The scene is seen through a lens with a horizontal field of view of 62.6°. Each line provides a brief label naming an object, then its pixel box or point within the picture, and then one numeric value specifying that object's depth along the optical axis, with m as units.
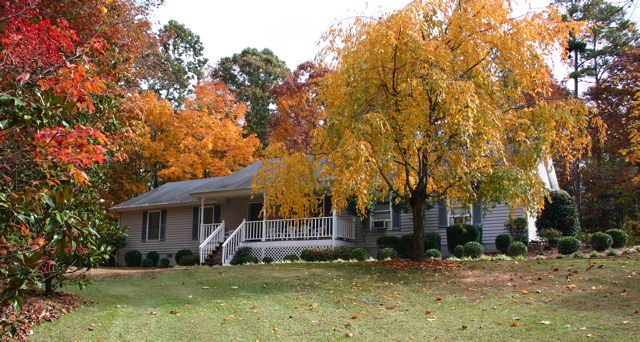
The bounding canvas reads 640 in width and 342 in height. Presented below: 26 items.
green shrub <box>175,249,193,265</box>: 23.66
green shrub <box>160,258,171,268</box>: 24.46
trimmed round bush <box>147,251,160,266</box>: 25.47
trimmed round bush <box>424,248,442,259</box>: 16.66
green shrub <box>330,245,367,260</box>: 18.03
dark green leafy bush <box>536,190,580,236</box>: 18.66
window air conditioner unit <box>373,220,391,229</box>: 20.14
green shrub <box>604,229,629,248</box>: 16.38
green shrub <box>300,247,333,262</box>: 18.12
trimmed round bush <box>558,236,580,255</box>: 14.97
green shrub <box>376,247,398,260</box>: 16.88
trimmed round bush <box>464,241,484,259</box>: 15.99
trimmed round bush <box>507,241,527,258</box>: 15.97
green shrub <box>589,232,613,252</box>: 15.21
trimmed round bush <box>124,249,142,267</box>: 25.55
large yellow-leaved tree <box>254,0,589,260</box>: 11.04
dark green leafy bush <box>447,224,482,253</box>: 17.61
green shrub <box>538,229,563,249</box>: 17.30
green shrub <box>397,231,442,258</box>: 18.25
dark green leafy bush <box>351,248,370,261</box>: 17.08
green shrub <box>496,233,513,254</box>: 17.12
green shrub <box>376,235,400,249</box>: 18.81
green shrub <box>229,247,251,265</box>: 20.23
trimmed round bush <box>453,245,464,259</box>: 16.32
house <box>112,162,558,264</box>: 19.48
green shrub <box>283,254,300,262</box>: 19.22
